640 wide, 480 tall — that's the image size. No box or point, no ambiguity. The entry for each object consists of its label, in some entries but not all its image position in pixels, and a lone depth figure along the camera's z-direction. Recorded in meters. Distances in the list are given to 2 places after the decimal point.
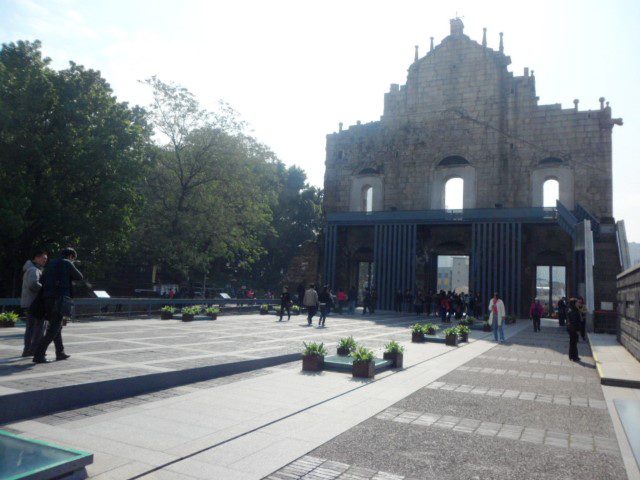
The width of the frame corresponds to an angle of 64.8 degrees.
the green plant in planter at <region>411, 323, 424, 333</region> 14.72
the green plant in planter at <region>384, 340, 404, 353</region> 9.81
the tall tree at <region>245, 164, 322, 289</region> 47.78
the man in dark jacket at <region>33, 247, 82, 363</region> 7.71
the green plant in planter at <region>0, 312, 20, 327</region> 13.28
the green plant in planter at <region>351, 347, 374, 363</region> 8.48
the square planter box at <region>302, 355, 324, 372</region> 8.95
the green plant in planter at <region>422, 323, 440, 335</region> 15.31
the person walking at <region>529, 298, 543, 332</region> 22.14
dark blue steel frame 30.06
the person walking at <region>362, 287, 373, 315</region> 29.50
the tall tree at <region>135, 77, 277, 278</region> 27.45
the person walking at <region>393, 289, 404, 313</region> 32.09
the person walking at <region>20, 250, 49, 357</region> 8.07
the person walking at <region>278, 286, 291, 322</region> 21.19
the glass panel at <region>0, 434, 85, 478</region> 3.30
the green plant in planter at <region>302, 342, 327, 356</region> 8.98
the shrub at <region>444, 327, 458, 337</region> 14.12
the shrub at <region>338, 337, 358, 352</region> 10.05
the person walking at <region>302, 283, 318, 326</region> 19.38
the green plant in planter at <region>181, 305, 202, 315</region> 18.73
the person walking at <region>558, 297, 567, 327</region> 23.58
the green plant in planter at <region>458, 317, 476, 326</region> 20.28
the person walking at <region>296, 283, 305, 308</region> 25.30
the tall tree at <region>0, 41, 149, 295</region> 18.77
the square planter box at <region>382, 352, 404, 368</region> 9.82
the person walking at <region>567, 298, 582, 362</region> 11.86
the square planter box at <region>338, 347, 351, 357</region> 9.98
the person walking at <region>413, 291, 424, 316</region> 30.91
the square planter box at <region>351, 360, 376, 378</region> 8.46
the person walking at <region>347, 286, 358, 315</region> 28.89
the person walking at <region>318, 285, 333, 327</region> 19.14
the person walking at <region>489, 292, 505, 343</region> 16.44
